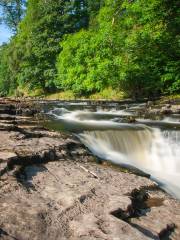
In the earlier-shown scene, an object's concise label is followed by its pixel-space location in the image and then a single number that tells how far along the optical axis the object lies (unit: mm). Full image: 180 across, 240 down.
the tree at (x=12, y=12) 39227
